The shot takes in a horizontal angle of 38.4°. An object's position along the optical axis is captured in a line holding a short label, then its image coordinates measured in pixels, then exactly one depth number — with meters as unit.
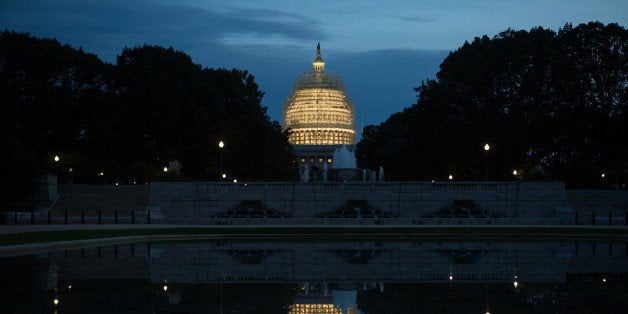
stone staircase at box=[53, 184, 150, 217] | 54.81
